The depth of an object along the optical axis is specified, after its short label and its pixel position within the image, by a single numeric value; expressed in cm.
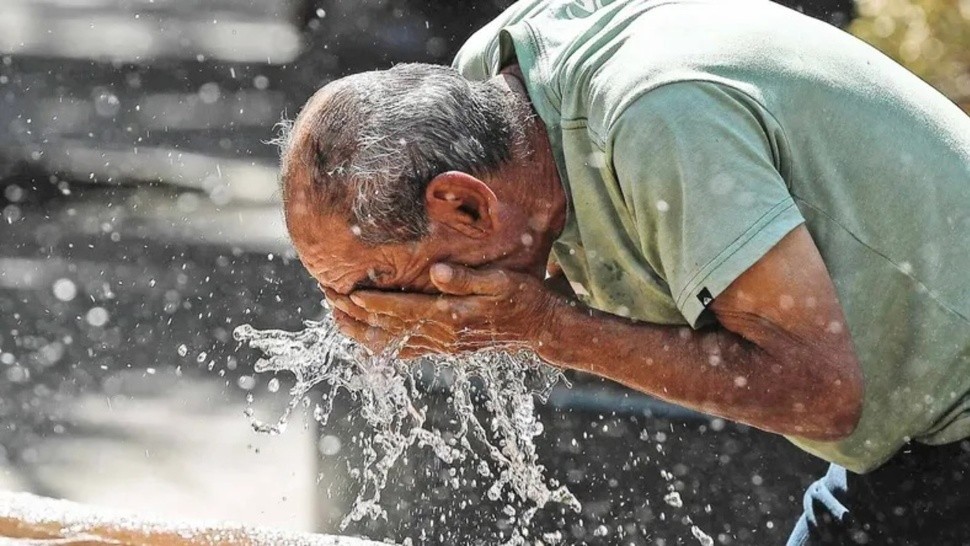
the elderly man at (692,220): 457
